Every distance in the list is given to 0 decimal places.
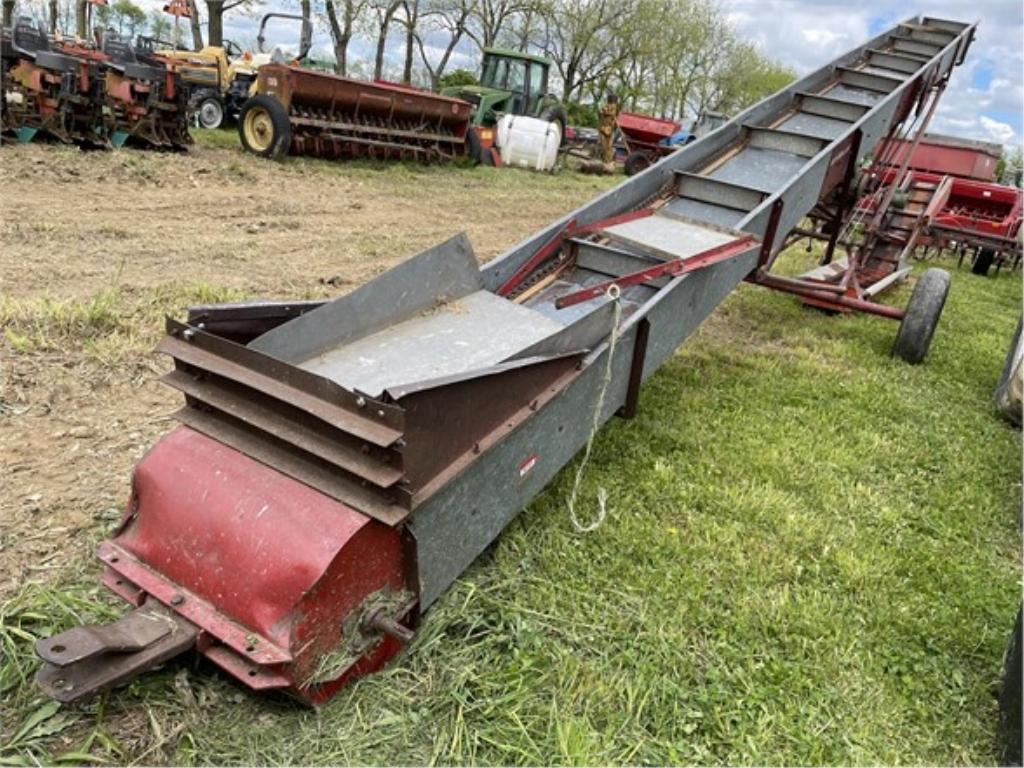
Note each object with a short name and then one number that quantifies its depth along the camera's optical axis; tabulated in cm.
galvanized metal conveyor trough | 199
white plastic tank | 1612
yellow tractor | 1388
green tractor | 1711
